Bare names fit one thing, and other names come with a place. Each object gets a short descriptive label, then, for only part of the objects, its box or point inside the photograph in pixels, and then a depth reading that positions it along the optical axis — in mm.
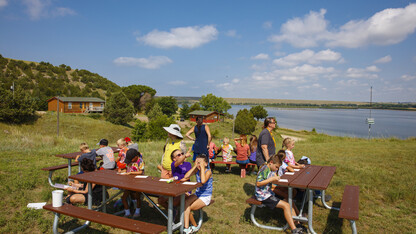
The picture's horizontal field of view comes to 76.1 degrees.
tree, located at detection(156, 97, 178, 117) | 76500
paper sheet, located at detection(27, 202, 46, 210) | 4493
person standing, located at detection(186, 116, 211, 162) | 5922
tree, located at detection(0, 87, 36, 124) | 39781
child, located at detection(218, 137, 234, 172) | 8375
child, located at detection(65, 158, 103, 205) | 4559
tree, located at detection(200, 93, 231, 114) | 74375
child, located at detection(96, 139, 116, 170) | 5562
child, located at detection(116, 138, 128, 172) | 5602
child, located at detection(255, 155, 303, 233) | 4051
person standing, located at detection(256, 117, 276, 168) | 5367
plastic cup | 3758
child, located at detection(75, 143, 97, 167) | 5102
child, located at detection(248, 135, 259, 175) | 7973
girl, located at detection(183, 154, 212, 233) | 3938
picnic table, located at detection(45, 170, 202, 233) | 3496
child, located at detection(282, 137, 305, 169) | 5617
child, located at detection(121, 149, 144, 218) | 4586
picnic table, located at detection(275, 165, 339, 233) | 3998
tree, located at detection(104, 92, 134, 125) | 55094
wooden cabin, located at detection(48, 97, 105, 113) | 55691
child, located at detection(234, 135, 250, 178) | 7922
